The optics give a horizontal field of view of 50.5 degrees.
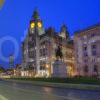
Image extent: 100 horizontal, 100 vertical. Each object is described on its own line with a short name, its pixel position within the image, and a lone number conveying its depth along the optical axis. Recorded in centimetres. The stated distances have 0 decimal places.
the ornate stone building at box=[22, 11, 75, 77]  4607
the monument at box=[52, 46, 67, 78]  1975
